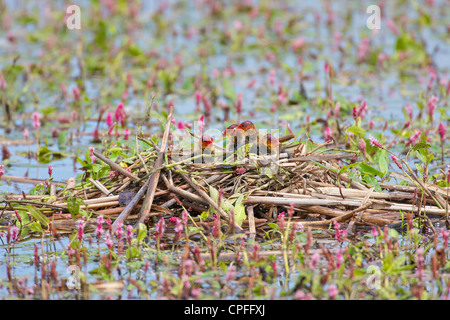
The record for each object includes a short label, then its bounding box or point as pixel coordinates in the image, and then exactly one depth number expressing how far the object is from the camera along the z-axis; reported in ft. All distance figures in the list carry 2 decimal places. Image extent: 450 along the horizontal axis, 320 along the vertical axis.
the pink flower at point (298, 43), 72.69
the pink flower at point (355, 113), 36.29
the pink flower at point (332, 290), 23.49
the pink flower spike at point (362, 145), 36.10
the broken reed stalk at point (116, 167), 31.99
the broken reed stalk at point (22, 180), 38.27
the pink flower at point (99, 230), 27.63
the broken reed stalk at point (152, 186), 31.16
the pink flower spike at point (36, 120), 43.47
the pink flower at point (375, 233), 26.58
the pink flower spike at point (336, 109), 41.79
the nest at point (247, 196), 31.42
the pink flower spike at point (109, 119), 42.37
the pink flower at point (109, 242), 26.94
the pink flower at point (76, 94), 50.71
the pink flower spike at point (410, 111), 46.32
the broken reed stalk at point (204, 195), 30.29
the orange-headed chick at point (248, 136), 32.55
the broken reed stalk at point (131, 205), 30.37
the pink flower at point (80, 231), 27.25
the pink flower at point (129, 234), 27.30
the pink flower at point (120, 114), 41.93
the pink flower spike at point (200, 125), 35.17
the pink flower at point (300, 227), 29.01
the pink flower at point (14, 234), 28.17
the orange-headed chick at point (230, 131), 32.59
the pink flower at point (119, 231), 27.48
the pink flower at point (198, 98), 50.78
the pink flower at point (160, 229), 27.30
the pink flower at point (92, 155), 34.96
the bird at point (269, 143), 32.30
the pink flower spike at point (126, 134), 43.18
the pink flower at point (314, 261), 24.52
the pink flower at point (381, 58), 65.21
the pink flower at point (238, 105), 48.83
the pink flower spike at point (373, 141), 32.16
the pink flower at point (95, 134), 47.28
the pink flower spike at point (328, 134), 40.22
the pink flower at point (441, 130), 39.19
